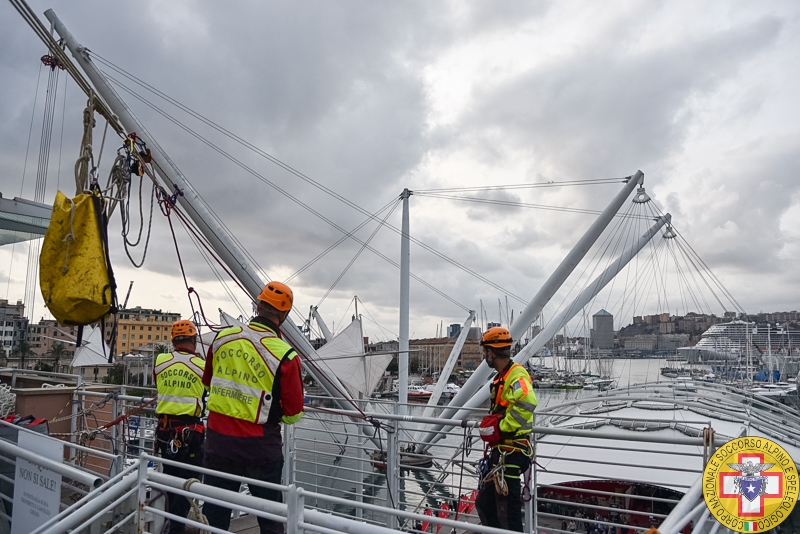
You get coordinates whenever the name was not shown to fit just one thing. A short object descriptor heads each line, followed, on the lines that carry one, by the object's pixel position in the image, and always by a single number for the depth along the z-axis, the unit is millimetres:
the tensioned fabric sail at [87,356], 18914
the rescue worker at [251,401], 3244
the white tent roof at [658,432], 8766
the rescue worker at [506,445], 3861
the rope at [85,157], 4941
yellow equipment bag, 4316
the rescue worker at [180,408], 4613
